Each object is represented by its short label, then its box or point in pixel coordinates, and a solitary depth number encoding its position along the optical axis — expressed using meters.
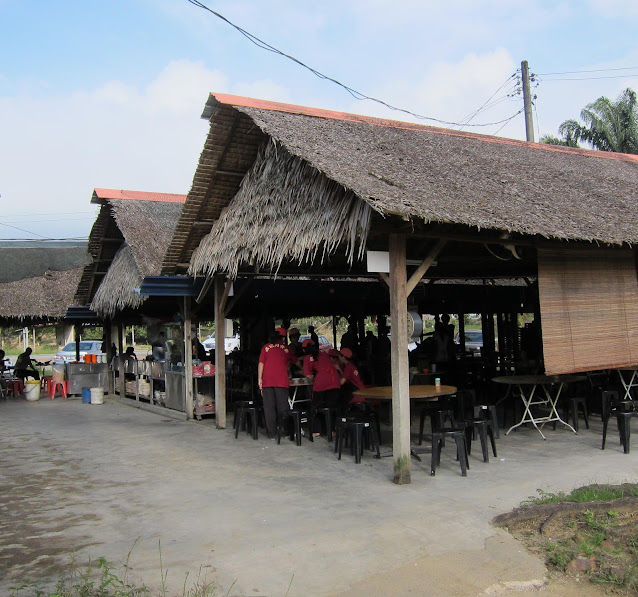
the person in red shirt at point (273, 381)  9.16
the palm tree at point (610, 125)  25.44
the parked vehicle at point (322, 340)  24.12
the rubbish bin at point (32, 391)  16.04
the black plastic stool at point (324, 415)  8.77
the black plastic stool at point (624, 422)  7.52
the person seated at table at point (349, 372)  9.33
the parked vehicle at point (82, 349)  25.11
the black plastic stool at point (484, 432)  7.27
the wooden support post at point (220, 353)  10.35
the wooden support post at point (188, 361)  11.38
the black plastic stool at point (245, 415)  9.39
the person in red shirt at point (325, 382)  9.35
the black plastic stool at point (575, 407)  9.04
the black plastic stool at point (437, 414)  8.09
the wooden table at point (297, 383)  10.13
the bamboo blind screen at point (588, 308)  7.49
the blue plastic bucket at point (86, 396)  15.06
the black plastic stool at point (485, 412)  8.01
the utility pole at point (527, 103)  21.16
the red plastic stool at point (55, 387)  16.52
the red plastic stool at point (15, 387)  17.12
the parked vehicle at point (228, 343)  28.54
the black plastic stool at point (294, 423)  8.71
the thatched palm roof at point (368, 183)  6.48
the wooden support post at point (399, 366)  6.50
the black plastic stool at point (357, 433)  7.54
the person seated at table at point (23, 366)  17.55
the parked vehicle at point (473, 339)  28.22
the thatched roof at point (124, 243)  12.55
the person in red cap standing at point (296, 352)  11.08
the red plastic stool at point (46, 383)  17.00
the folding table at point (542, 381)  8.81
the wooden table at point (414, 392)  7.85
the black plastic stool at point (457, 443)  6.71
